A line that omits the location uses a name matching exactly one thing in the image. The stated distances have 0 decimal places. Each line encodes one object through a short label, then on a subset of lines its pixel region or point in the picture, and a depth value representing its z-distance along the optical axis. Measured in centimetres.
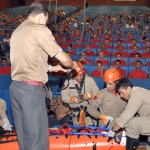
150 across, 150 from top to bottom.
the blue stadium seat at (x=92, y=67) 896
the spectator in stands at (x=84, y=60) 973
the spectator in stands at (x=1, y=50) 1174
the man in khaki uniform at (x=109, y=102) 480
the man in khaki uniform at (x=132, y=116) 373
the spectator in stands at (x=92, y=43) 1252
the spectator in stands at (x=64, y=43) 1273
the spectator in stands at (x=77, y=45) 1257
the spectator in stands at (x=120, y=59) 974
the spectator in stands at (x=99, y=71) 856
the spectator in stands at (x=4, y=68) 922
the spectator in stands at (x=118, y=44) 1186
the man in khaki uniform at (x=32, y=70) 269
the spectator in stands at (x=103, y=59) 977
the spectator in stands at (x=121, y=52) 1098
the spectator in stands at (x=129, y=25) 1735
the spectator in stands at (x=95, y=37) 1342
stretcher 385
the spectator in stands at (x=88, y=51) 1137
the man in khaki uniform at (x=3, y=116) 530
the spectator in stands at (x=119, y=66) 841
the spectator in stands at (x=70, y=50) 1122
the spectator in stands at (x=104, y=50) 1122
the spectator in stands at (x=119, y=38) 1249
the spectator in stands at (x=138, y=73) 837
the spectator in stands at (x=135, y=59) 959
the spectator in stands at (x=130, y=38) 1299
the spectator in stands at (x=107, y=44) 1230
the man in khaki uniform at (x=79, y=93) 516
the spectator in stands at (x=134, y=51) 1078
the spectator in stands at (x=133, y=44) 1193
